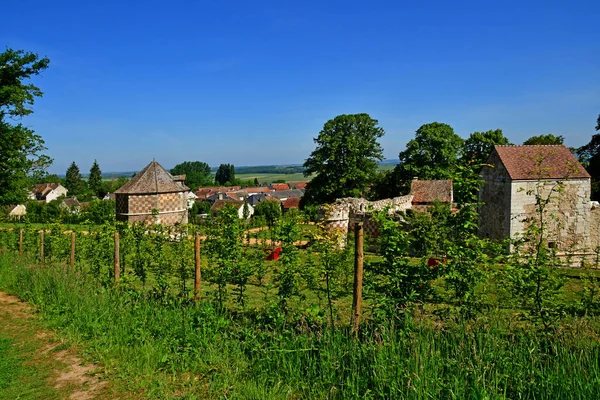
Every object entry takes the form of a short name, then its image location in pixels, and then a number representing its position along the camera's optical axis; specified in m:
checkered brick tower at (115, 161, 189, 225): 27.27
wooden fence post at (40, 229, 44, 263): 14.30
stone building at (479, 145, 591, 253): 21.94
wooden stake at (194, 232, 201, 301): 8.22
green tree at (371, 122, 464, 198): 39.62
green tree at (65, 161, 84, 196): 101.50
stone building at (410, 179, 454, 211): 32.62
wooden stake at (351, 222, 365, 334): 6.14
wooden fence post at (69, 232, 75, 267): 12.27
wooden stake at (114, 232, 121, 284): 9.84
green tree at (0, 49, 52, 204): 18.23
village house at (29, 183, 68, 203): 93.09
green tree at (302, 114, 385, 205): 36.75
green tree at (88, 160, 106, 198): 91.62
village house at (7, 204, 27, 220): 68.01
